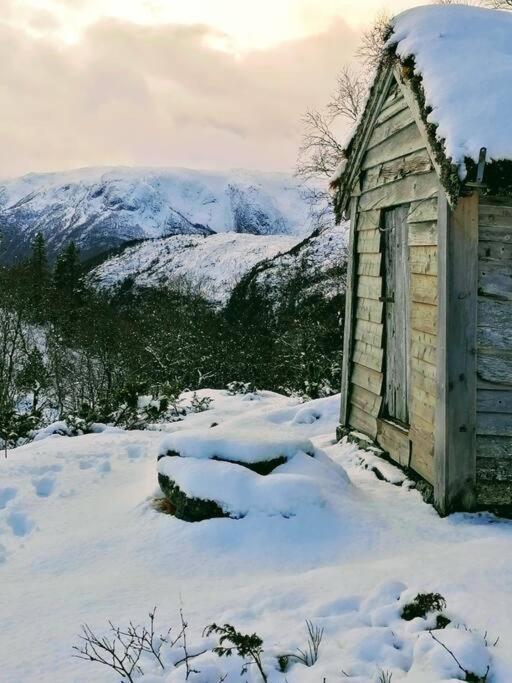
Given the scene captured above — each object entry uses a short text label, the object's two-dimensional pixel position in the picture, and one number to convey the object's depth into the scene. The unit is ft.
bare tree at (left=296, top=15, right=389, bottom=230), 73.31
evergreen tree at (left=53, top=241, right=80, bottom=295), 132.16
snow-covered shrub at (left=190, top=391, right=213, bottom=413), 39.28
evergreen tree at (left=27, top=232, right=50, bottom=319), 104.32
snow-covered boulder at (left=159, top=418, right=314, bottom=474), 16.60
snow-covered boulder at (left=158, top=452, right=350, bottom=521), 15.06
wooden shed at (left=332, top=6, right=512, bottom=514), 15.06
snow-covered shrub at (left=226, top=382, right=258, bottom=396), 46.38
